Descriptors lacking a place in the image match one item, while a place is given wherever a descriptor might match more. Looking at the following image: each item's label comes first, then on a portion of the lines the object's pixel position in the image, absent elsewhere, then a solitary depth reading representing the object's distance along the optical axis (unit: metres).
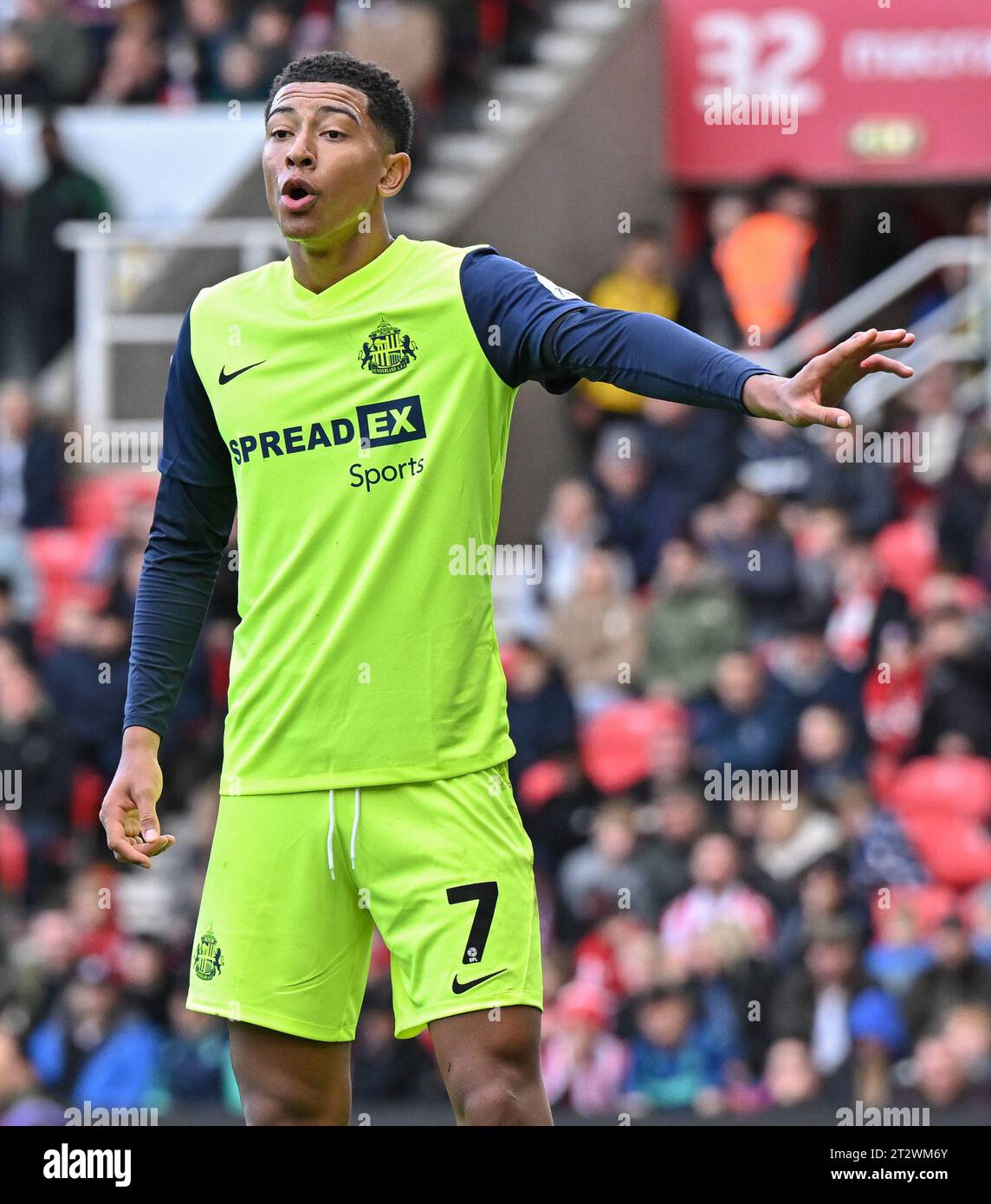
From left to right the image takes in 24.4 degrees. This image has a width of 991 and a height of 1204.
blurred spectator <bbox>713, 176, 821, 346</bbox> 11.30
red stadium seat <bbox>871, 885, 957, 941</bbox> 9.07
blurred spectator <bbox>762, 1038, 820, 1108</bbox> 8.71
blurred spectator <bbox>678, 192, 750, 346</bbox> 11.19
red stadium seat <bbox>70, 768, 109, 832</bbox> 10.31
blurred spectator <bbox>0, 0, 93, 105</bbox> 13.00
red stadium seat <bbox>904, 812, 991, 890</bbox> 9.41
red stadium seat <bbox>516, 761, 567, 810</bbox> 9.88
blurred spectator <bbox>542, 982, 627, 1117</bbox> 8.98
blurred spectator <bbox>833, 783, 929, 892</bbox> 9.28
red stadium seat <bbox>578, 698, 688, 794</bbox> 10.00
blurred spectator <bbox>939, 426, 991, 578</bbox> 10.38
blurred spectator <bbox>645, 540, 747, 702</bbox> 10.23
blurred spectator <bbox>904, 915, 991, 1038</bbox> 8.88
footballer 3.99
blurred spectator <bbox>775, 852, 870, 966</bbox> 9.10
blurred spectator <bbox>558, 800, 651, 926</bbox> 9.48
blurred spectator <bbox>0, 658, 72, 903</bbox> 10.21
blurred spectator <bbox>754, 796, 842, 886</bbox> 9.30
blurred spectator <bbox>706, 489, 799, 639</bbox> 10.27
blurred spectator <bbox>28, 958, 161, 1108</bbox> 9.38
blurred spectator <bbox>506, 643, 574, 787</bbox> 10.02
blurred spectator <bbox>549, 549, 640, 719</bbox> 10.49
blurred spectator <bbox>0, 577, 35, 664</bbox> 10.60
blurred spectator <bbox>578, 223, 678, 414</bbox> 11.31
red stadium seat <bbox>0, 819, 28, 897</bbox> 10.09
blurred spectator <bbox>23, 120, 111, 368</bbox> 12.50
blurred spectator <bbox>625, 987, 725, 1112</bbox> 8.91
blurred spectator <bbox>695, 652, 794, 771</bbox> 9.73
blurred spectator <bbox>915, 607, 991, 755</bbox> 9.80
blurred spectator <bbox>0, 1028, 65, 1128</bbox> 9.25
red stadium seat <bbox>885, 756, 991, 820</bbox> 9.59
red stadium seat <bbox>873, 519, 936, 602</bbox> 10.46
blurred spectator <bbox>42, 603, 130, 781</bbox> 10.34
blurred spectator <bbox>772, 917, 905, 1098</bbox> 8.86
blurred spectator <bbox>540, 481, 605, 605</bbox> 10.88
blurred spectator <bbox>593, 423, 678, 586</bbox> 10.80
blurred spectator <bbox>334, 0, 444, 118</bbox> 12.61
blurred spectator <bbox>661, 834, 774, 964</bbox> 9.19
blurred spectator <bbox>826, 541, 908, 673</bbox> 10.00
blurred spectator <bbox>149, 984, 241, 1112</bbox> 9.26
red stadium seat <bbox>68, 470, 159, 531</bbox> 11.82
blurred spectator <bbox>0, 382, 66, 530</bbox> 11.61
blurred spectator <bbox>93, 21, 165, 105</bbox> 13.20
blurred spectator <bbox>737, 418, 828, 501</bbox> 10.58
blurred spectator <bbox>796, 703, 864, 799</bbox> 9.56
